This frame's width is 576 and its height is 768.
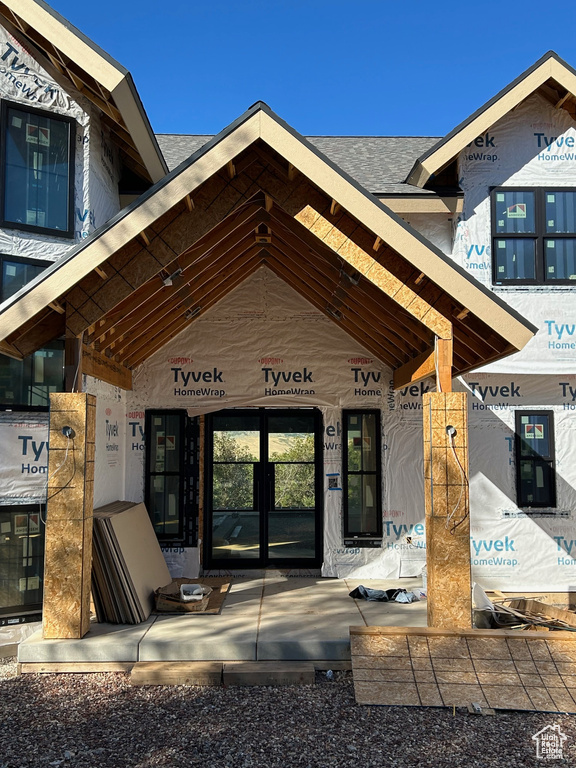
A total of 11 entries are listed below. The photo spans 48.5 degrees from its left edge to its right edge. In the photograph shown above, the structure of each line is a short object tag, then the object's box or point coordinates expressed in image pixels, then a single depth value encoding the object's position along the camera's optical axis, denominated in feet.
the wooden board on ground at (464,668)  17.30
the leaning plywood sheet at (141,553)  24.14
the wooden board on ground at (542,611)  25.00
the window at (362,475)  31.96
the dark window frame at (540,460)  31.63
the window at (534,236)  31.32
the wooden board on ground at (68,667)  19.61
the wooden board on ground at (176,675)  19.13
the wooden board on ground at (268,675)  19.24
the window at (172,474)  31.86
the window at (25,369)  24.90
